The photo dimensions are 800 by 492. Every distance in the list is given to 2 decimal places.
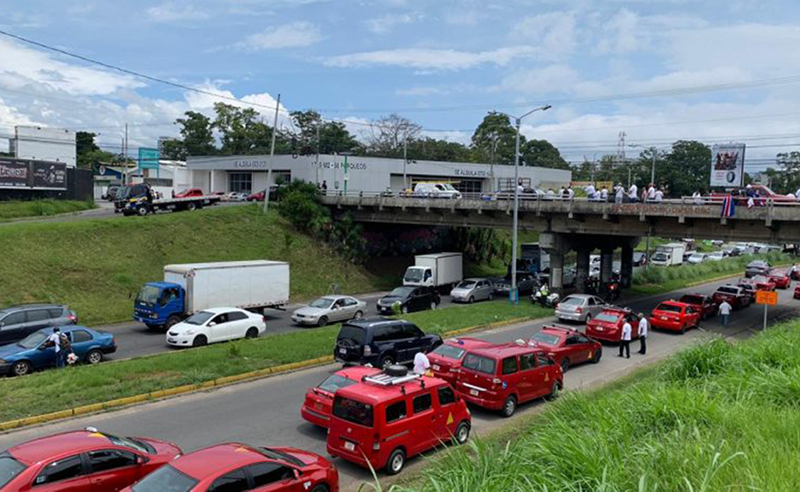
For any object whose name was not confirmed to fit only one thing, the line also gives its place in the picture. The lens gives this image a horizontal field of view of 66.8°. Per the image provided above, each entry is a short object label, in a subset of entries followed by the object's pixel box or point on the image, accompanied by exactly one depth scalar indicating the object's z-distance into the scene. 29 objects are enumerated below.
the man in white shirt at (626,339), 21.91
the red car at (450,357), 15.52
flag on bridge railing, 29.77
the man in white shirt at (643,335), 22.84
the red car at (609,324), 24.14
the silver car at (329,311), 27.25
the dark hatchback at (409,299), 30.96
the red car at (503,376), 14.60
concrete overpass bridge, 30.14
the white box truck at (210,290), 24.84
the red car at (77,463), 7.98
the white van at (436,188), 48.79
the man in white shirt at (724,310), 29.96
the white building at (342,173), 61.09
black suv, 17.61
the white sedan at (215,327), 21.61
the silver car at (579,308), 28.94
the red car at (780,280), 48.22
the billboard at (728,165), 53.22
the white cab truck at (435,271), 38.22
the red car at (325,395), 12.67
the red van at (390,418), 10.54
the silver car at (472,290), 36.19
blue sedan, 17.25
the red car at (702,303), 31.52
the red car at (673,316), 27.69
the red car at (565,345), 19.31
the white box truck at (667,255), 61.00
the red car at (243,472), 7.59
